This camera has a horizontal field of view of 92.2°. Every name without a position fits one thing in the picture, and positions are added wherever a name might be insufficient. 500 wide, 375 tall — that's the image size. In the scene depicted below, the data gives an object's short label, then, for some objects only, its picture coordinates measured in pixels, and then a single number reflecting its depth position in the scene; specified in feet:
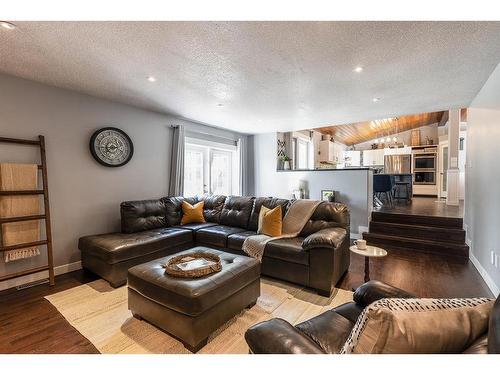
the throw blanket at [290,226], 9.49
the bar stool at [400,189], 25.42
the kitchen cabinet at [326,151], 26.89
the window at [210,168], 16.66
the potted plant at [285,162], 20.25
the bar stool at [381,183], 20.49
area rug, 5.70
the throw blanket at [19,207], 8.46
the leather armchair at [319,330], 3.19
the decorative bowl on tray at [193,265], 6.12
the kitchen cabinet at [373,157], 31.19
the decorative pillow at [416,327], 2.38
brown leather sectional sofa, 8.29
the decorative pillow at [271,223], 10.32
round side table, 7.80
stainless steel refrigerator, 29.30
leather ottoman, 5.49
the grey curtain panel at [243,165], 20.03
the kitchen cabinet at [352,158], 33.35
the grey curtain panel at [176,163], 14.61
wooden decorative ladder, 8.46
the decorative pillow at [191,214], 12.94
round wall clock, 11.15
